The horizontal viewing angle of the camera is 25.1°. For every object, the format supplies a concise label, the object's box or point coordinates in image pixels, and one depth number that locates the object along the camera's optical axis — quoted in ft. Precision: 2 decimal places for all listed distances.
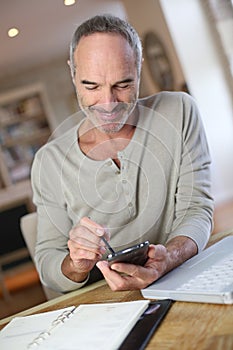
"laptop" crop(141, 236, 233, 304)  2.28
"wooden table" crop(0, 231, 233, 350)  1.90
